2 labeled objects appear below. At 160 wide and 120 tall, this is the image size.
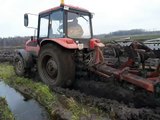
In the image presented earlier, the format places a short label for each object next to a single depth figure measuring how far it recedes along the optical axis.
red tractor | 3.17
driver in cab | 3.44
